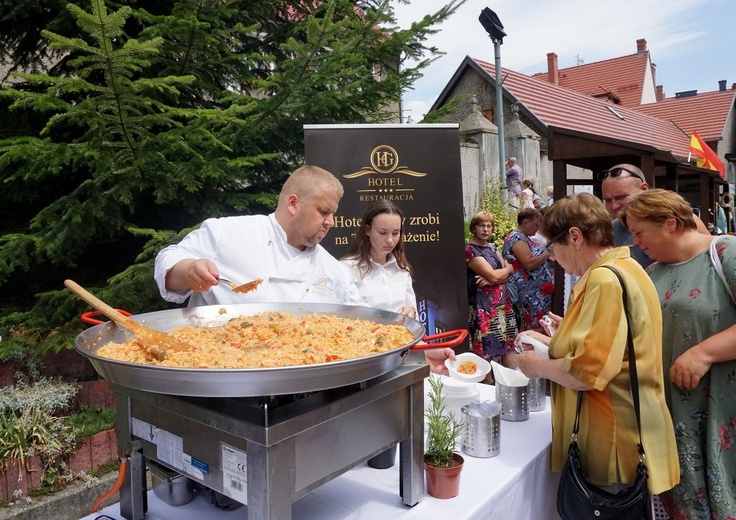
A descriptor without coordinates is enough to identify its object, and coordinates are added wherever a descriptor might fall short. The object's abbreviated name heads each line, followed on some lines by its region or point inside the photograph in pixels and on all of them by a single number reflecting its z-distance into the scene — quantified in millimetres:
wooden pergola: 4926
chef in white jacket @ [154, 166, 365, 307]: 2158
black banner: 3709
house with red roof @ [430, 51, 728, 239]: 5102
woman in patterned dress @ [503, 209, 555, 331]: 4805
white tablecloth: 1430
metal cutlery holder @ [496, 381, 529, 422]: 2068
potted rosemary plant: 1478
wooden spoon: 1301
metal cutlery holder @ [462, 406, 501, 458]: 1744
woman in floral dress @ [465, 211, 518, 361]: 4703
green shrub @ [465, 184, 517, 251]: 7638
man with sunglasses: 3240
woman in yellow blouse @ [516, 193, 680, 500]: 1673
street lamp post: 8023
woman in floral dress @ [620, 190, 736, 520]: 2035
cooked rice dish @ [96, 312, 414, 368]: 1227
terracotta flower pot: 1472
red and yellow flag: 11227
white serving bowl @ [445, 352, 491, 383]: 2203
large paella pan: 980
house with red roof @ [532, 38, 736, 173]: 26859
